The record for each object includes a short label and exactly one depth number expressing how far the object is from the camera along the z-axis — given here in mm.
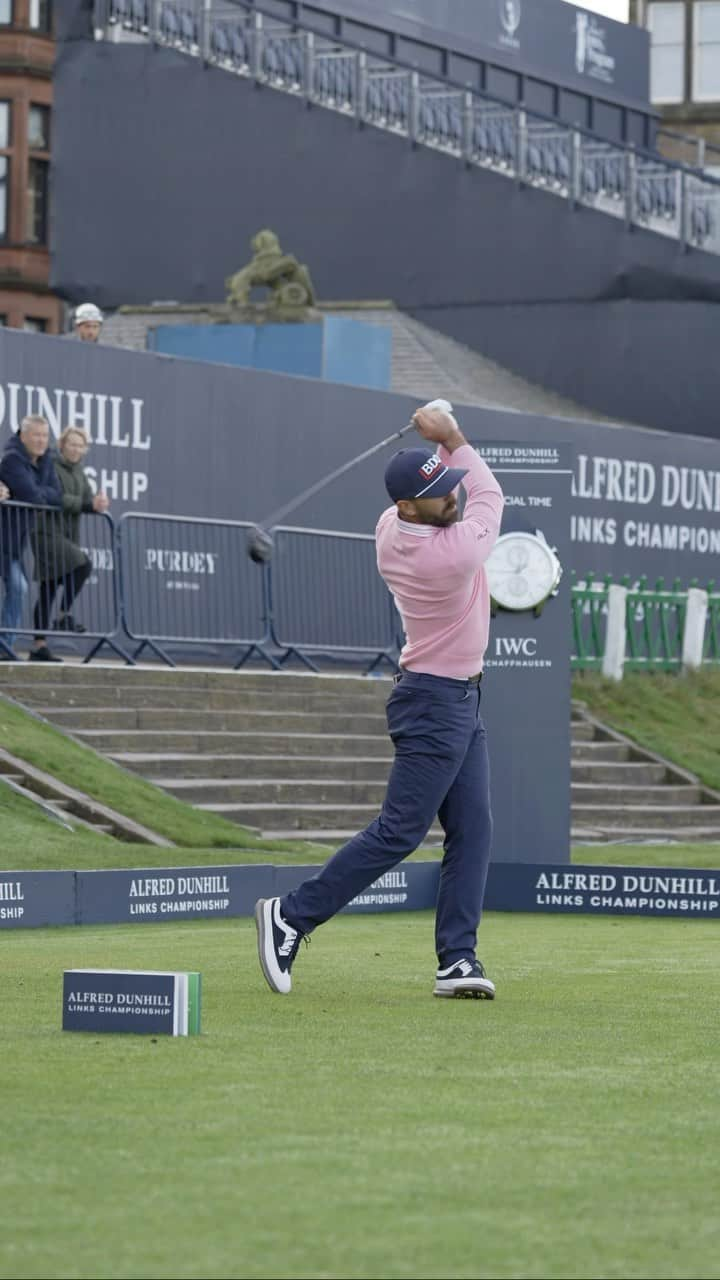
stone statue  36344
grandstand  41844
